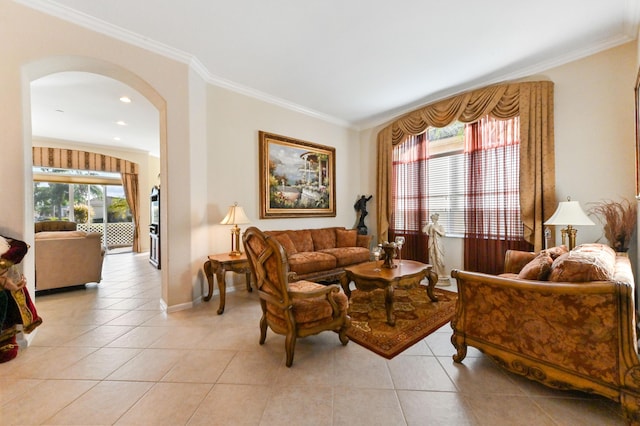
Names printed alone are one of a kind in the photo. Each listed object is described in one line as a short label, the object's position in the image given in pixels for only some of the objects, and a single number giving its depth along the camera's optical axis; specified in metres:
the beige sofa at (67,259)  3.65
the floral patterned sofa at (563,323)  1.39
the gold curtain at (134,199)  7.38
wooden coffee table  2.71
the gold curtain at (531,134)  3.35
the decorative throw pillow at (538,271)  1.76
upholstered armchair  1.97
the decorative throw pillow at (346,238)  4.89
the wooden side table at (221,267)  3.03
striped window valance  6.04
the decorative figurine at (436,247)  4.12
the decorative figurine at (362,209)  5.47
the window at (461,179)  3.72
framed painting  4.32
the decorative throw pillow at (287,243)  4.15
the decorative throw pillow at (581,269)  1.50
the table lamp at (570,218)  2.62
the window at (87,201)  6.87
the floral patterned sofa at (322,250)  3.80
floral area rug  2.34
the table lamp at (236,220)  3.45
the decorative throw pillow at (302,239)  4.41
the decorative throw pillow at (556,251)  2.43
